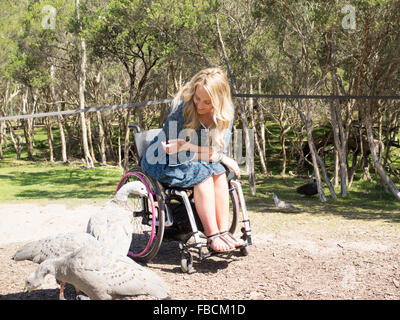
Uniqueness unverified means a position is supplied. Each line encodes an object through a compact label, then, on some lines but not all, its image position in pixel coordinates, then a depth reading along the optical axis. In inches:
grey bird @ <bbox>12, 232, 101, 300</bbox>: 126.0
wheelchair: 147.9
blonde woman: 147.9
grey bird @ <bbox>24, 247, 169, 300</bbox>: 110.3
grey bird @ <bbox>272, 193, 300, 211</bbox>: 296.5
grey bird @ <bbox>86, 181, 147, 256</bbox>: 134.6
